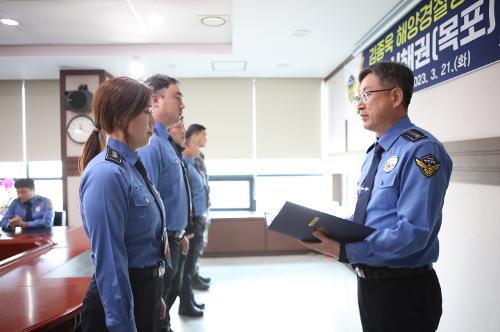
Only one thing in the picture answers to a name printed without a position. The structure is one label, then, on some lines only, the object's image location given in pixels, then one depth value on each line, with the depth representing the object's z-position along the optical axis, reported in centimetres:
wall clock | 482
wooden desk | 136
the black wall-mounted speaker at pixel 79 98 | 461
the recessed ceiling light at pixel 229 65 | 455
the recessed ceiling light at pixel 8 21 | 356
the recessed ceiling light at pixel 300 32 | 341
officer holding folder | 119
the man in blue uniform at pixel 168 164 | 187
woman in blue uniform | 103
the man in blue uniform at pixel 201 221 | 360
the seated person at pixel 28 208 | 347
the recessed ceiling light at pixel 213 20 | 355
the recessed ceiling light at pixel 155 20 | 351
